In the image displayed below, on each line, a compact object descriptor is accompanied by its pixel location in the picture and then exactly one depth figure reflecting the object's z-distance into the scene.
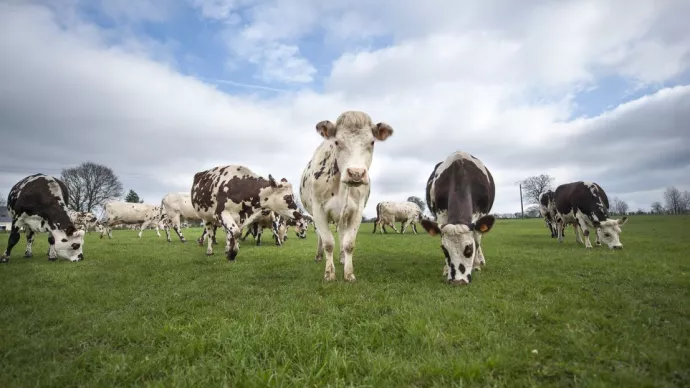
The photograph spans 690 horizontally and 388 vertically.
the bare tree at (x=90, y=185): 48.31
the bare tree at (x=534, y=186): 80.88
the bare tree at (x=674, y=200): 85.50
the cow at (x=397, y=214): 28.69
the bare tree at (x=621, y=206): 97.88
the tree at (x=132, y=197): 70.88
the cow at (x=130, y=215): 26.17
